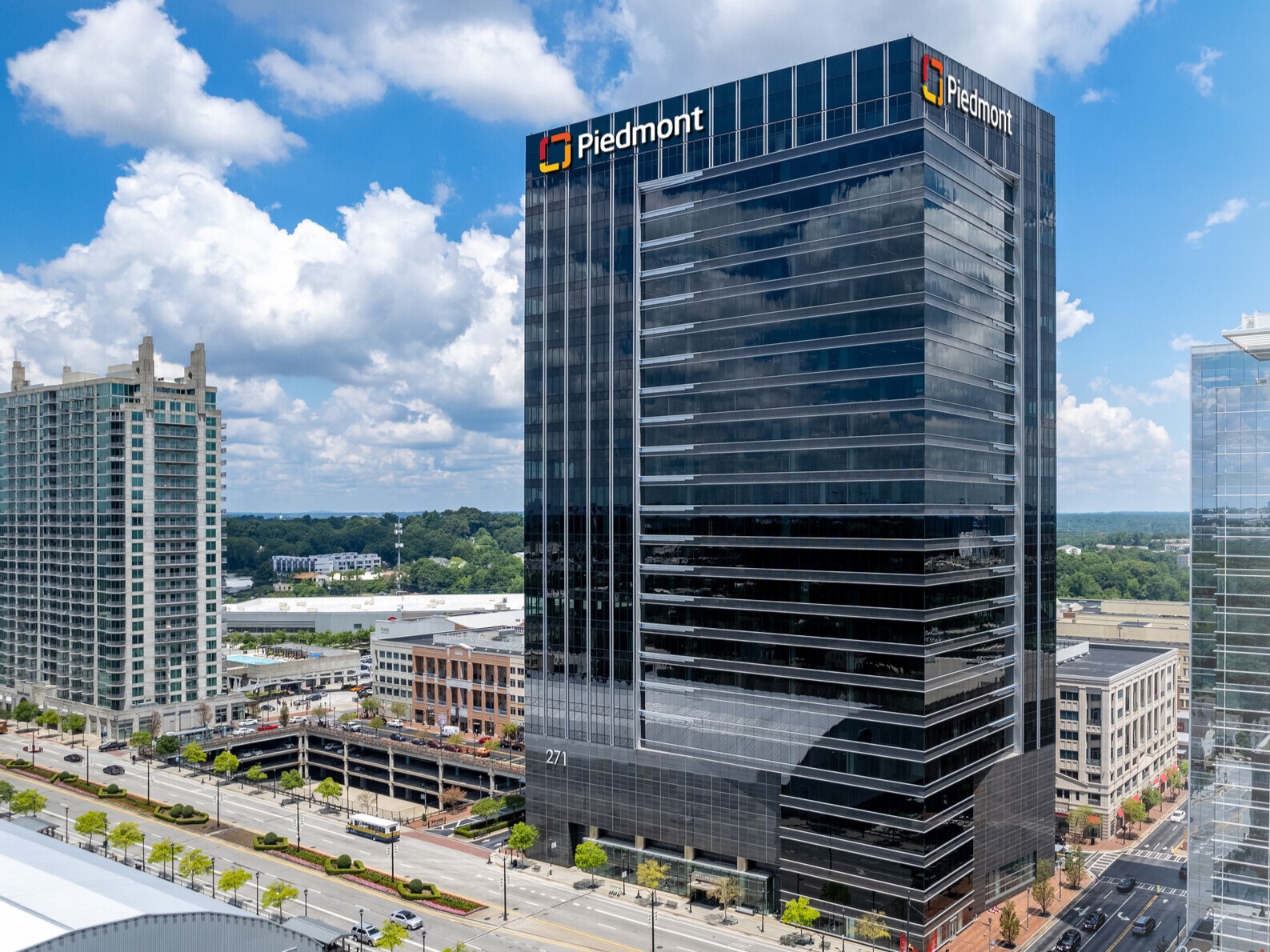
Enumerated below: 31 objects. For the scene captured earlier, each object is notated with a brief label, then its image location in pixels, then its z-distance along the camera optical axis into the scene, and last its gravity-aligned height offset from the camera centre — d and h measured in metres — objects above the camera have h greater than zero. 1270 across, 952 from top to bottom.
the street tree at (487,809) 118.99 -37.55
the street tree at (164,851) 98.25 -35.38
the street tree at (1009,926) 87.31 -37.95
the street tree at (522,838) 104.75 -36.15
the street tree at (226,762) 137.62 -36.81
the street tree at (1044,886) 94.44 -37.38
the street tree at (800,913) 85.12 -35.98
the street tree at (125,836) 104.50 -35.79
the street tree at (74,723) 161.27 -36.83
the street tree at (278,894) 86.31 -34.75
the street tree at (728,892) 92.94 -37.15
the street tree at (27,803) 119.00 -36.80
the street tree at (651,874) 93.70 -36.09
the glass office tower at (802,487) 86.06 +1.00
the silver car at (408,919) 89.19 -38.37
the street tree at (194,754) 143.88 -37.22
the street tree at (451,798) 131.62 -40.18
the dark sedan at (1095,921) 92.38 -40.10
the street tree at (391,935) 79.94 -35.51
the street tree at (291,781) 132.38 -38.05
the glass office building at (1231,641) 73.12 -11.04
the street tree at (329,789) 127.75 -37.79
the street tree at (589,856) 99.44 -36.13
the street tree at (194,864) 94.31 -35.07
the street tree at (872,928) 82.94 -36.44
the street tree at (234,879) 90.38 -34.98
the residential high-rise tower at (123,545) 165.00 -7.99
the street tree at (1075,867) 101.69 -38.20
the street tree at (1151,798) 126.62 -38.75
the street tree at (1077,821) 117.12 -38.51
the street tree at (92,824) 107.88 -35.60
